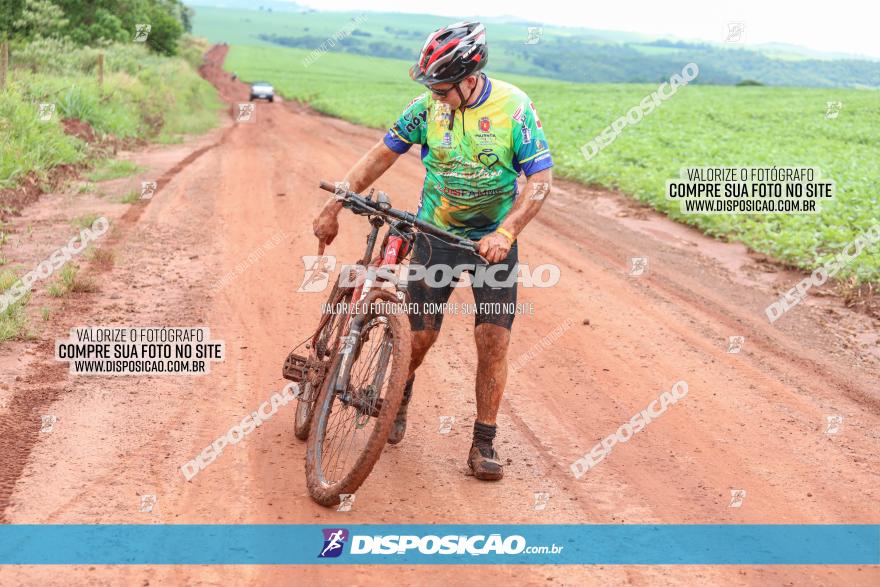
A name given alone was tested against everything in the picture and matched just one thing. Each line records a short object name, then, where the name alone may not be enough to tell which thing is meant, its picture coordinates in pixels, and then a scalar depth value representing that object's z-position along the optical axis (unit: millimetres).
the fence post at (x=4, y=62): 16781
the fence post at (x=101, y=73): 23891
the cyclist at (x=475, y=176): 4781
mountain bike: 4613
